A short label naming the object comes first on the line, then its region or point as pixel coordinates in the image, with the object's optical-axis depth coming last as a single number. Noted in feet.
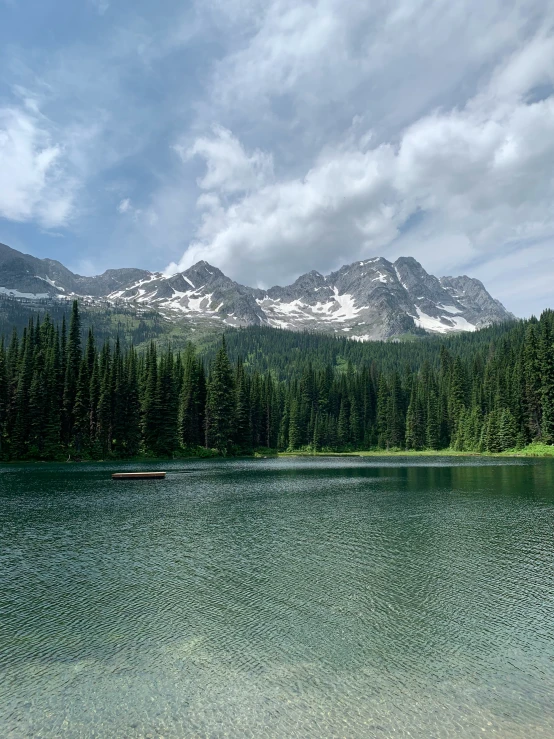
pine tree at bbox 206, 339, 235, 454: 425.69
